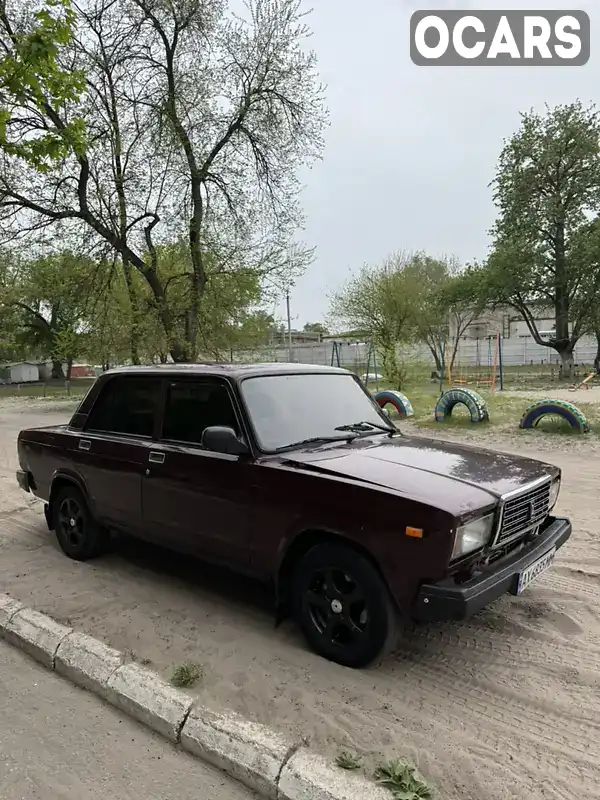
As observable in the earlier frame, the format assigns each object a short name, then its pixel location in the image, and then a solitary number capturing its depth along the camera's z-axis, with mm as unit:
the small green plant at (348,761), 2467
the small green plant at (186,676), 3094
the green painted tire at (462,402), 13070
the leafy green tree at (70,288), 18438
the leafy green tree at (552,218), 27969
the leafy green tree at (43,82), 6141
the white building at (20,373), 55594
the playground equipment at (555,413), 11398
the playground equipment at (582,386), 24078
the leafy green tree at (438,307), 27550
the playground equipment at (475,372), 27381
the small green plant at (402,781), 2311
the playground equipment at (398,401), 14859
